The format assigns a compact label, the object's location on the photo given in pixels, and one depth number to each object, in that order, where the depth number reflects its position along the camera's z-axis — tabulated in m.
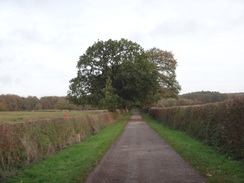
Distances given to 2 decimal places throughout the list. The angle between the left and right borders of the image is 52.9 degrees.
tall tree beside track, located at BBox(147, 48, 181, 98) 51.06
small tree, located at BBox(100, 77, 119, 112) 35.47
